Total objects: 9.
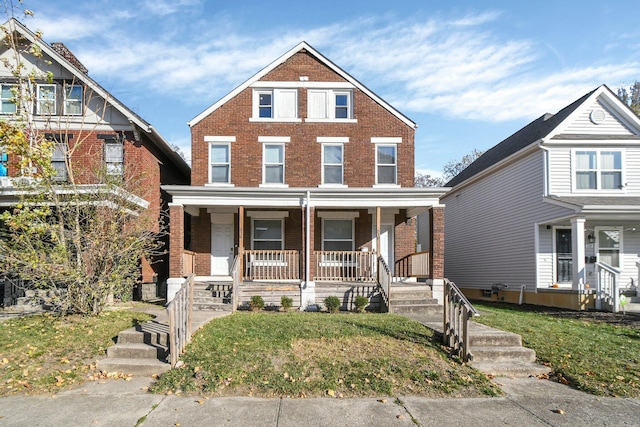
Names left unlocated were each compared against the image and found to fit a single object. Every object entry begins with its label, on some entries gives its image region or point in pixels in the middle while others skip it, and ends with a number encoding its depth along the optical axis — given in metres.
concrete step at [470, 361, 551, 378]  7.04
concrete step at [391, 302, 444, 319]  12.01
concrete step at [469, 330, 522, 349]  7.86
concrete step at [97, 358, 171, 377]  6.89
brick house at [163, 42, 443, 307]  16.14
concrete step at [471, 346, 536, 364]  7.40
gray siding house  14.63
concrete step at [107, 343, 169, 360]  7.37
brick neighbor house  15.50
